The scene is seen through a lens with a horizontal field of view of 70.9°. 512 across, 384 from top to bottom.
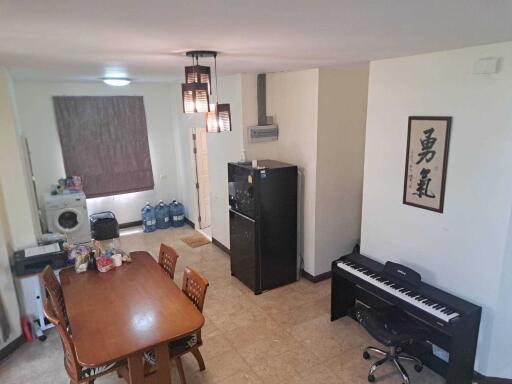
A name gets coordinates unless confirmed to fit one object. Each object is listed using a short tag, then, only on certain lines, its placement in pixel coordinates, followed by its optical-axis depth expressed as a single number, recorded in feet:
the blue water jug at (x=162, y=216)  22.29
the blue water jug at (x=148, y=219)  21.75
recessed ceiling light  15.31
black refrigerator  13.56
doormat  19.71
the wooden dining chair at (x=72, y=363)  7.77
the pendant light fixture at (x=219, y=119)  9.86
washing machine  18.53
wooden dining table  7.59
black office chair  9.22
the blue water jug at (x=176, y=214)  22.63
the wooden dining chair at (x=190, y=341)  8.96
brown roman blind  19.31
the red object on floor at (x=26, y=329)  11.59
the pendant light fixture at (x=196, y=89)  7.56
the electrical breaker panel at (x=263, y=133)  15.16
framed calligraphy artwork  9.37
